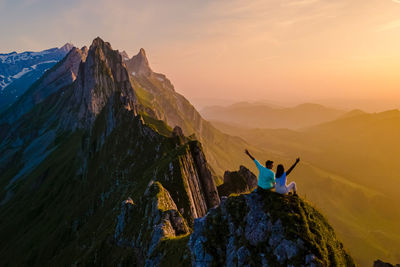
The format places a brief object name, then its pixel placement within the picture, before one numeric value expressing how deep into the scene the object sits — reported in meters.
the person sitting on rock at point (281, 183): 14.97
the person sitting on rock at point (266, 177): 15.46
